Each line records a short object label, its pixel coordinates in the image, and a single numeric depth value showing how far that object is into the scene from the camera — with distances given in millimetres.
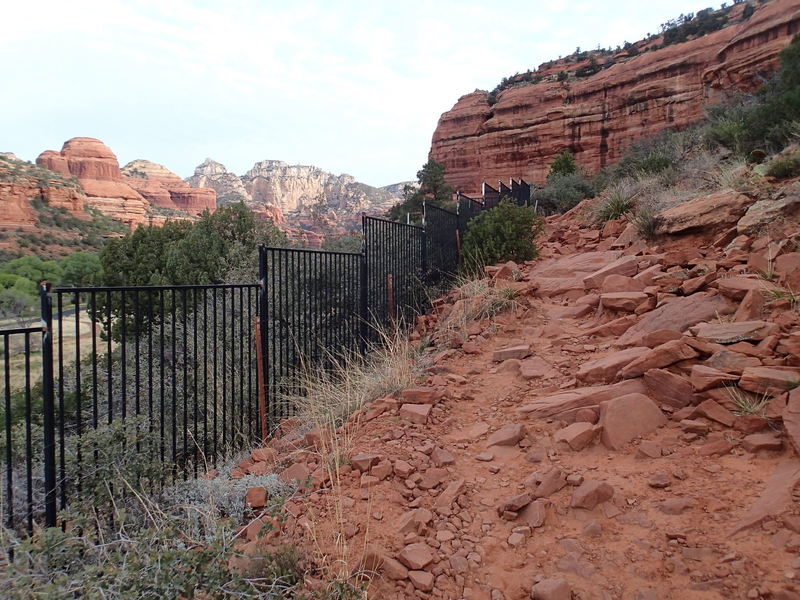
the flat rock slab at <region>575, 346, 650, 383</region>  3768
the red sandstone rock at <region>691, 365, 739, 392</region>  3084
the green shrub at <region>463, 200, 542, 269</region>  9031
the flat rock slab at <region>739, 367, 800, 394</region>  2828
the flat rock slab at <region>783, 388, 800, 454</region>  2465
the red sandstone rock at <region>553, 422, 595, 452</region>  3162
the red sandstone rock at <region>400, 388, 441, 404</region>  4215
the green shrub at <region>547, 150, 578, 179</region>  22594
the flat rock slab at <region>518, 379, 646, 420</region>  3451
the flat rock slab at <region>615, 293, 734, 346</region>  4141
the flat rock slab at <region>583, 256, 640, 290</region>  6109
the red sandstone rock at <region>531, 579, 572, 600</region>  2047
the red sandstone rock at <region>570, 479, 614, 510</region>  2602
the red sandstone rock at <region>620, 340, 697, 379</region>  3455
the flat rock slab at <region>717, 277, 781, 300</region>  3957
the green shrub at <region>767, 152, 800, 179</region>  6000
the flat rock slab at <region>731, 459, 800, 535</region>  2154
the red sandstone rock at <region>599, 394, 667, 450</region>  3104
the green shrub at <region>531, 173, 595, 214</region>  15969
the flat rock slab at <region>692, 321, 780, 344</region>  3365
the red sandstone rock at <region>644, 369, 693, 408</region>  3215
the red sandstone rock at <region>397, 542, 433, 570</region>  2328
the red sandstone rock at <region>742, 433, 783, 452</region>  2596
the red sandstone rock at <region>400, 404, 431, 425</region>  3908
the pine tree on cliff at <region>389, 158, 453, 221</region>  31672
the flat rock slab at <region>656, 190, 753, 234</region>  5988
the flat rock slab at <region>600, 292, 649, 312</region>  5113
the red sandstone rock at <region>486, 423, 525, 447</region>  3420
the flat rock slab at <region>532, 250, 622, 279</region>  7328
